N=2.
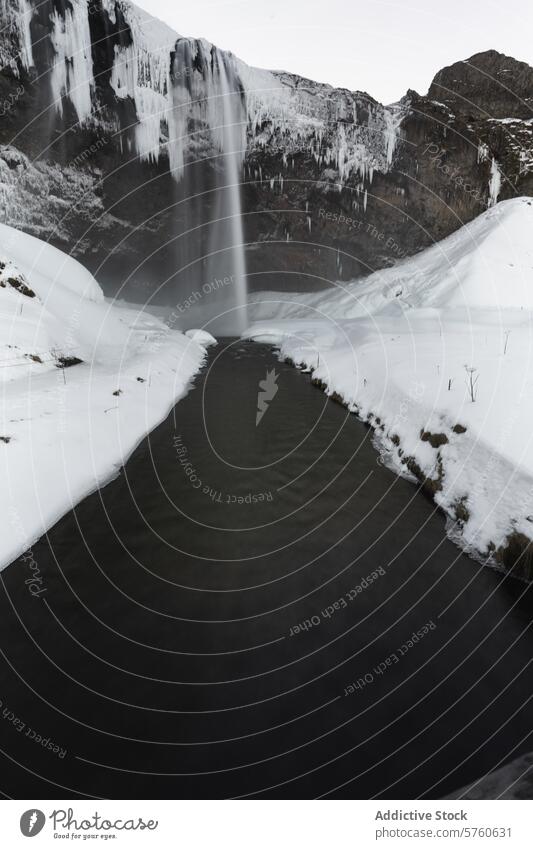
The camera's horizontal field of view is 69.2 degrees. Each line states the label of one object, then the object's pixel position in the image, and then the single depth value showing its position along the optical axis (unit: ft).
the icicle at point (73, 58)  90.38
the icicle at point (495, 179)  123.95
